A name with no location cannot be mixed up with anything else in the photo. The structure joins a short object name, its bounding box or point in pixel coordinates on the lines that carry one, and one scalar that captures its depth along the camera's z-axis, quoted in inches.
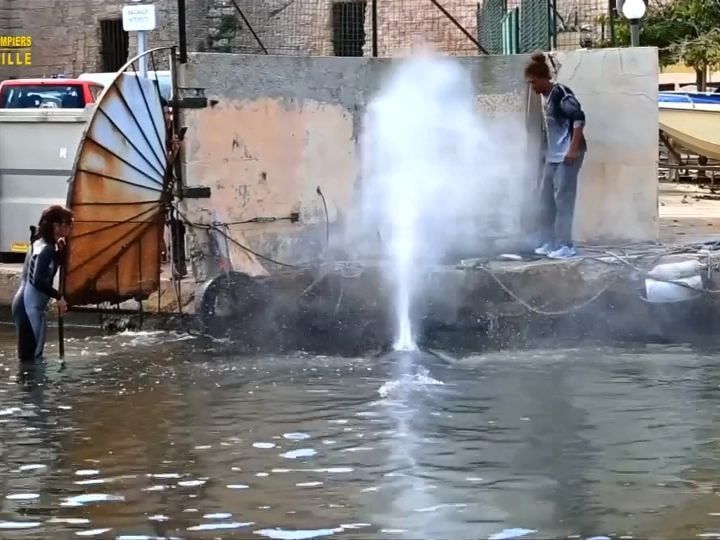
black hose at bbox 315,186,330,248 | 496.4
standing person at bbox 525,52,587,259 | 467.8
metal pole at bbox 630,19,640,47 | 556.2
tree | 852.0
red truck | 690.2
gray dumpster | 529.7
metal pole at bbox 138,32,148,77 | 515.2
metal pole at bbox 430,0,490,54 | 534.0
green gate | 571.5
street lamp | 557.0
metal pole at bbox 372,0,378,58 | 535.5
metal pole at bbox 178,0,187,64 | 459.2
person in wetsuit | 412.8
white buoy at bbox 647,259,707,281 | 456.1
